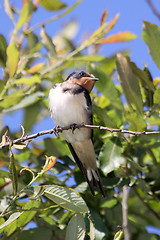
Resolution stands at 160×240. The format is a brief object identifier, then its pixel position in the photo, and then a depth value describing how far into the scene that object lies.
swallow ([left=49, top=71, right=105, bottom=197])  6.86
